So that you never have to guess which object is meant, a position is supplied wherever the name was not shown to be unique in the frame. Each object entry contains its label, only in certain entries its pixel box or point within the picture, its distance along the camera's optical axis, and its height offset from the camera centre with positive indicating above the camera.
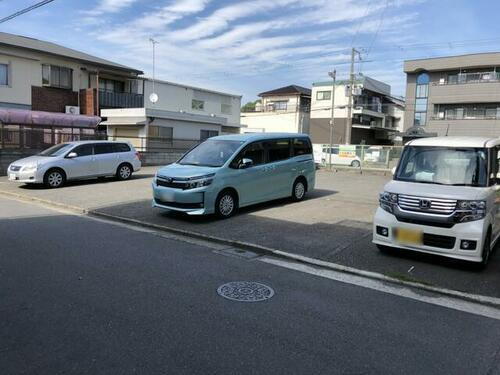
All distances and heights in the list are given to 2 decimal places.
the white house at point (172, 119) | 24.38 +1.12
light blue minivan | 8.87 -0.78
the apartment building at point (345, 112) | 51.56 +3.94
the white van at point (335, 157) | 26.81 -0.82
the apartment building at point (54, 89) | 22.45 +2.76
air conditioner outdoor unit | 26.92 +1.48
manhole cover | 4.87 -1.77
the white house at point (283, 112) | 53.25 +3.83
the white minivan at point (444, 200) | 5.86 -0.74
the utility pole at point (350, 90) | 38.09 +4.93
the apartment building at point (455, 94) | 38.59 +5.15
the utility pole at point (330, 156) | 26.41 -0.79
